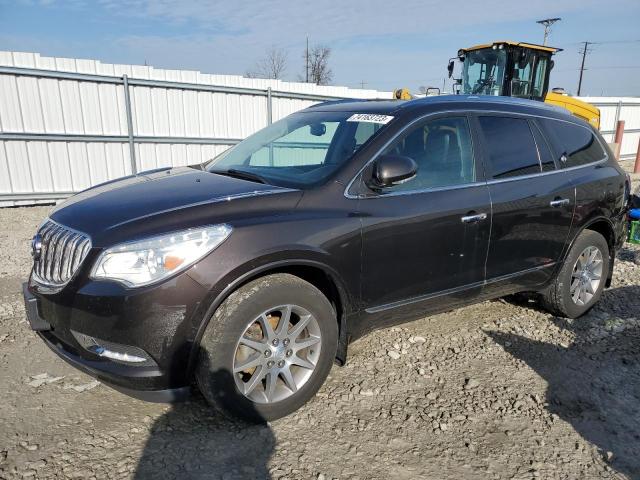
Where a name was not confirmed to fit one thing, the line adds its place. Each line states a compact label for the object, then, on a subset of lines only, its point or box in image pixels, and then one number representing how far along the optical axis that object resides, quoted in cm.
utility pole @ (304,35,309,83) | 4966
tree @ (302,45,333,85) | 5041
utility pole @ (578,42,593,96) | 6478
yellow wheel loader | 1091
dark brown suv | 239
